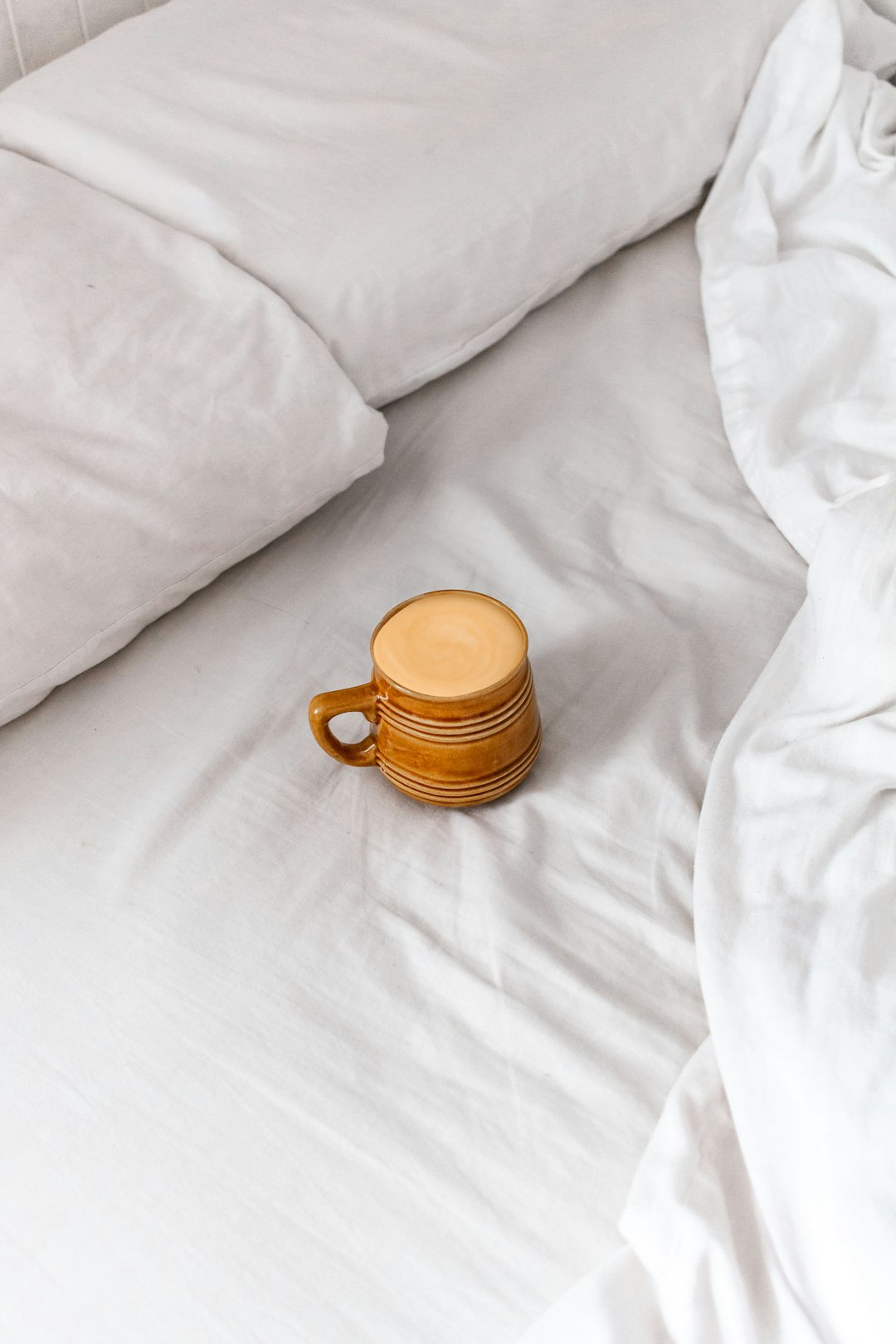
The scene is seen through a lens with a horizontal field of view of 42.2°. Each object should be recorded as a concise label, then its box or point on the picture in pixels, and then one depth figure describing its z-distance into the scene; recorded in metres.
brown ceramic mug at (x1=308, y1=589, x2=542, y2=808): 0.50
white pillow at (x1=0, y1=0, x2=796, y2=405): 0.69
